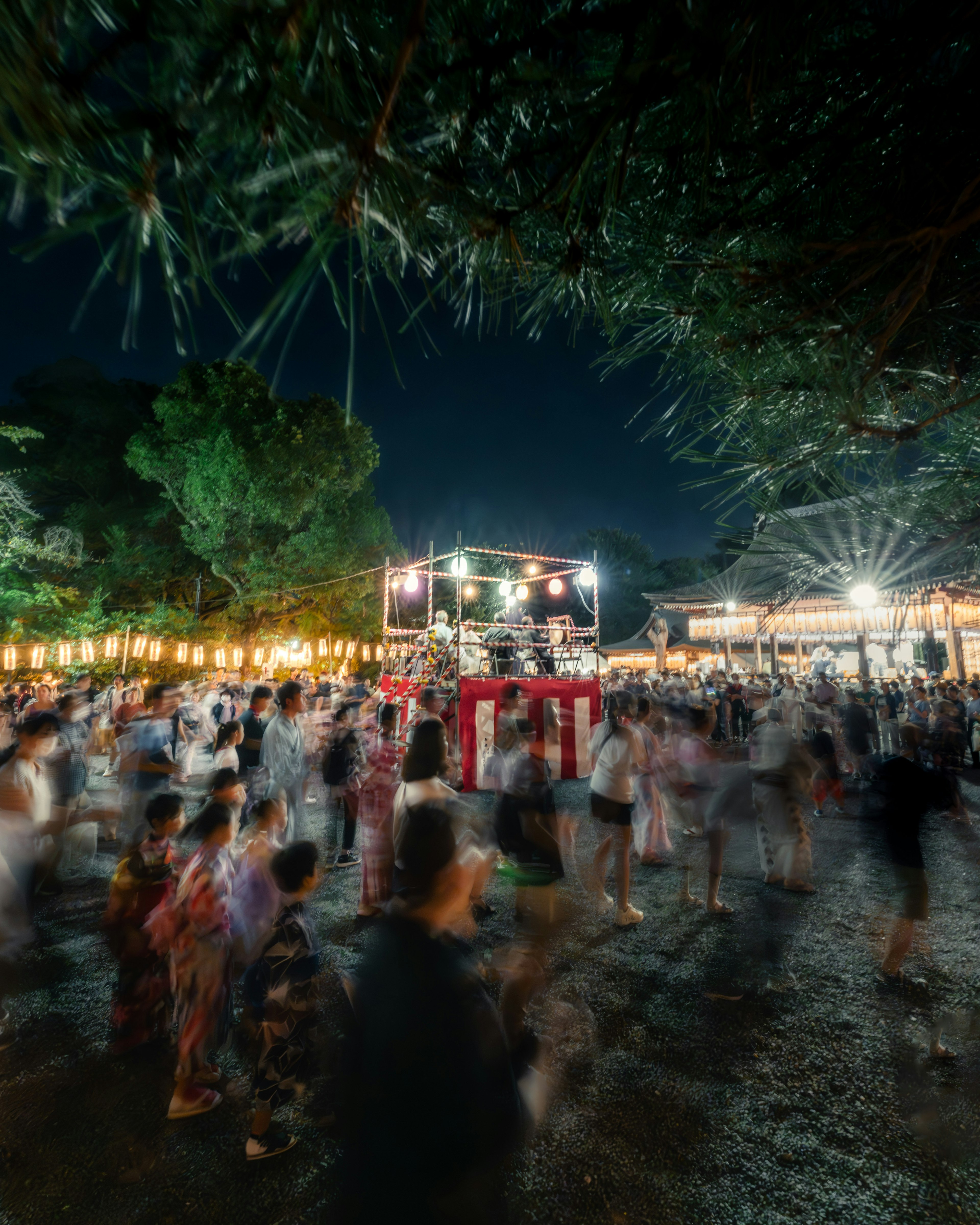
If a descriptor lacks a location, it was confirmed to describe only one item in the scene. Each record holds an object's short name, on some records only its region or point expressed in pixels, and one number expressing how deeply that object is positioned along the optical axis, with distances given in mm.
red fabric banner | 9320
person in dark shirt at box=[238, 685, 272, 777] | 6852
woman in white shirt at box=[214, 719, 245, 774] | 5555
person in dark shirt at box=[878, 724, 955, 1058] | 3365
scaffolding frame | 9812
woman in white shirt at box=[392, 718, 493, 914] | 2893
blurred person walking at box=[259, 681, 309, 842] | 5199
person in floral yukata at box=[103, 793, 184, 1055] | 3039
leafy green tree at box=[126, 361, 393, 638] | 20438
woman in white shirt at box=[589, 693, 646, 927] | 4656
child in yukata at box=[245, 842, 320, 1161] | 2428
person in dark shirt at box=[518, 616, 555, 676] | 11672
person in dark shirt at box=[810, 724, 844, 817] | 7418
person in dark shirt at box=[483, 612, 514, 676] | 11219
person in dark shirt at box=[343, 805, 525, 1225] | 1135
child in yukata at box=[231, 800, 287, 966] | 2850
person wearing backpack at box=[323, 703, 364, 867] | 6090
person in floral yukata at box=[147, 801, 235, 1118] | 2688
